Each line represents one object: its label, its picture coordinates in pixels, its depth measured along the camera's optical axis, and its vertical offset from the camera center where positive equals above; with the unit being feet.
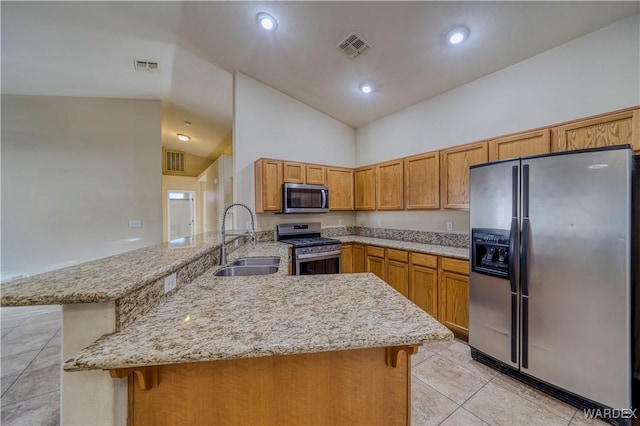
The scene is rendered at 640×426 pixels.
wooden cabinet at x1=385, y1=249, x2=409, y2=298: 9.78 -2.49
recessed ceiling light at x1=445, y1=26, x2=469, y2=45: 7.15 +5.50
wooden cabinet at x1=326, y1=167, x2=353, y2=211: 12.99 +1.36
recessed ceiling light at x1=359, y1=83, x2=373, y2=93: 10.47 +5.61
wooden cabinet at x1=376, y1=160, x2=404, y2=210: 11.32 +1.31
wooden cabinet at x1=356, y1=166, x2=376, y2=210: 12.66 +1.35
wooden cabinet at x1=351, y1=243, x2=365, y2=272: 11.90 -2.37
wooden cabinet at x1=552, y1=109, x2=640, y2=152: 5.84 +2.11
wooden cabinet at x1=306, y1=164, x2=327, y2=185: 12.18 +1.97
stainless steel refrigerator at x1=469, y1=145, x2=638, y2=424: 4.91 -1.49
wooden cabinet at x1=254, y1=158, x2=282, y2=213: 10.77 +1.27
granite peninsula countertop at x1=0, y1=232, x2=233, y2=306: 2.35 -0.81
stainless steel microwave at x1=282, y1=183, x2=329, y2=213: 11.02 +0.67
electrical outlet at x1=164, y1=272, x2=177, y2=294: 3.70 -1.13
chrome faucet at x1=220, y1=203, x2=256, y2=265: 6.15 -1.04
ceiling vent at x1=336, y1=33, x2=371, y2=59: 8.00 +5.85
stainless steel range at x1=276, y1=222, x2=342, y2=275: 10.07 -1.75
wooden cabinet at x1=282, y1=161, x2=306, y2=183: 11.40 +1.98
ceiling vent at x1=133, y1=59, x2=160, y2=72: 10.43 +6.63
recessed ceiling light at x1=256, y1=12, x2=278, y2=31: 7.63 +6.33
